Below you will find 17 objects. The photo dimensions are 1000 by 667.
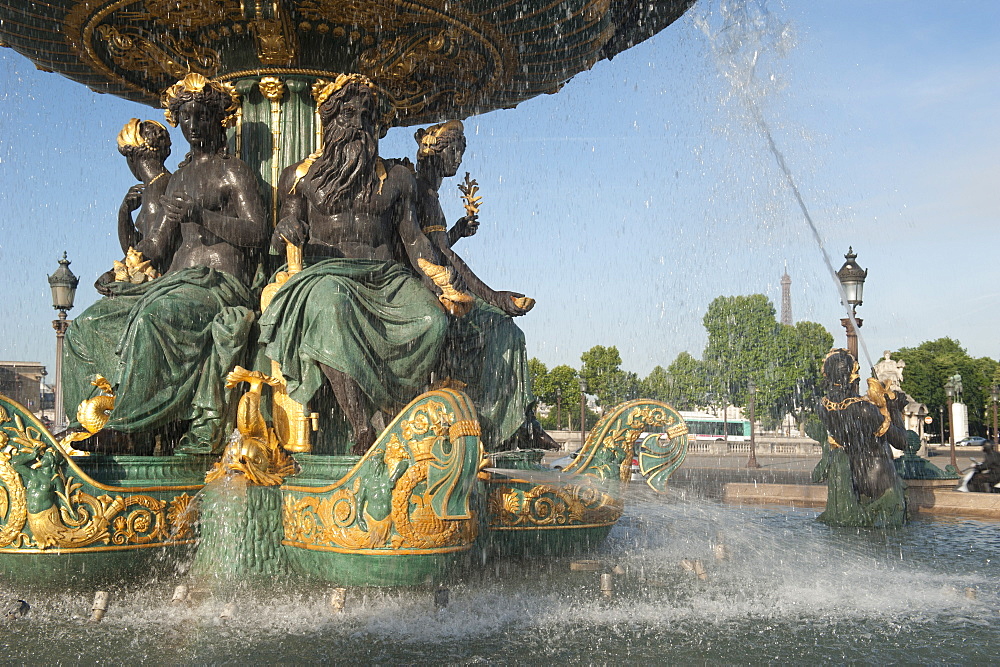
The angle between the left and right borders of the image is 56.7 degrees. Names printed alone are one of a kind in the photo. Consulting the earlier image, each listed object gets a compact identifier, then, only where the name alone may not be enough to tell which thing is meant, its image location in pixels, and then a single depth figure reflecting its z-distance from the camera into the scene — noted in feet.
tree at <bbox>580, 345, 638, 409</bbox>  161.79
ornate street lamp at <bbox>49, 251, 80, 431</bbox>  33.40
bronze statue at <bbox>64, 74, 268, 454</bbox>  18.60
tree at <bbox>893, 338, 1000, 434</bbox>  211.41
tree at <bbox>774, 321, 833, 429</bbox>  163.94
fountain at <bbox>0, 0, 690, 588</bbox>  16.71
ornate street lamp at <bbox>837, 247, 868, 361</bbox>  45.06
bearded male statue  17.76
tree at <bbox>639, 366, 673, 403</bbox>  140.67
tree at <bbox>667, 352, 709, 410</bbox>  135.95
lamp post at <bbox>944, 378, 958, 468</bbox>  85.51
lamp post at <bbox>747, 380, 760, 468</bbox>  87.71
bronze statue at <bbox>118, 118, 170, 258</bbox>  22.34
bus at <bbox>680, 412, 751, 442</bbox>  167.46
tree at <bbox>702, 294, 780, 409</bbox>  132.87
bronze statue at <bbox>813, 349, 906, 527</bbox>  30.05
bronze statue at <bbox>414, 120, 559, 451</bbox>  21.02
